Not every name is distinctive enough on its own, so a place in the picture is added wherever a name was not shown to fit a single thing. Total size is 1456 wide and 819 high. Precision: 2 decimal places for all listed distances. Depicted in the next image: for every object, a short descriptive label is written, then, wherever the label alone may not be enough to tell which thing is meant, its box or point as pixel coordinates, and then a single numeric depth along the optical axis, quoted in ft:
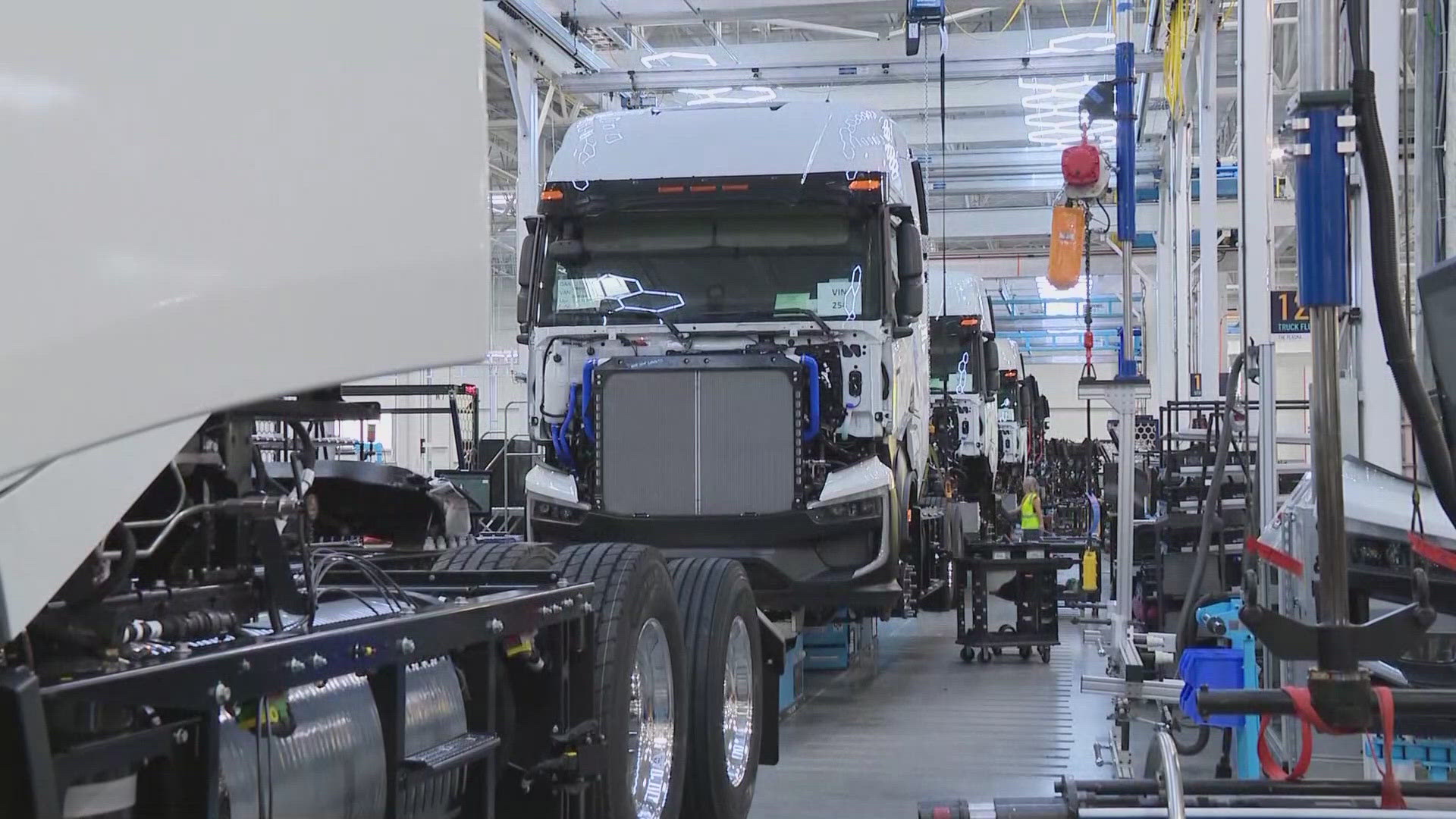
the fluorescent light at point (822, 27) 45.27
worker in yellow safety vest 52.34
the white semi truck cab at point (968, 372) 54.08
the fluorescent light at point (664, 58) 46.11
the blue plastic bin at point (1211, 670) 18.81
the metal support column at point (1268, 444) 19.01
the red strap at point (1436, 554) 12.72
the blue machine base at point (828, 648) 32.83
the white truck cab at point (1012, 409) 73.42
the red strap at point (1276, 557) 16.67
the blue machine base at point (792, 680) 27.02
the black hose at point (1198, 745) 17.87
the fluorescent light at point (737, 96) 47.67
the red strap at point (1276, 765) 9.84
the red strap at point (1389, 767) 8.61
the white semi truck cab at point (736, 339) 25.39
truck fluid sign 32.63
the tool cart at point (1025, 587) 32.73
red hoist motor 32.53
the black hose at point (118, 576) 6.85
